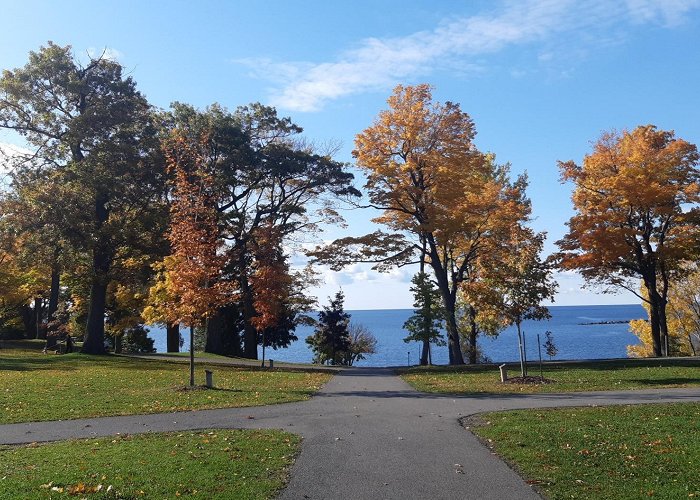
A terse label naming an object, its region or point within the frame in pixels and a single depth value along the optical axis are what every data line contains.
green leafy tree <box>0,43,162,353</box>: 27.05
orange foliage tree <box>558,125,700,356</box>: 28.12
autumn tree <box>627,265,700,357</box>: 42.89
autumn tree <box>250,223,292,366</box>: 27.67
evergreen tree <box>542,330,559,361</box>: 25.85
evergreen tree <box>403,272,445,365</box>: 29.23
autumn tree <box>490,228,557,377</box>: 19.38
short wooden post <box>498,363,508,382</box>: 19.17
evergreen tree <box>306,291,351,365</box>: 43.25
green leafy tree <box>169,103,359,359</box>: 31.72
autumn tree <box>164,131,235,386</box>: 17.33
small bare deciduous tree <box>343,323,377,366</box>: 47.38
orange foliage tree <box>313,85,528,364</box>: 26.95
